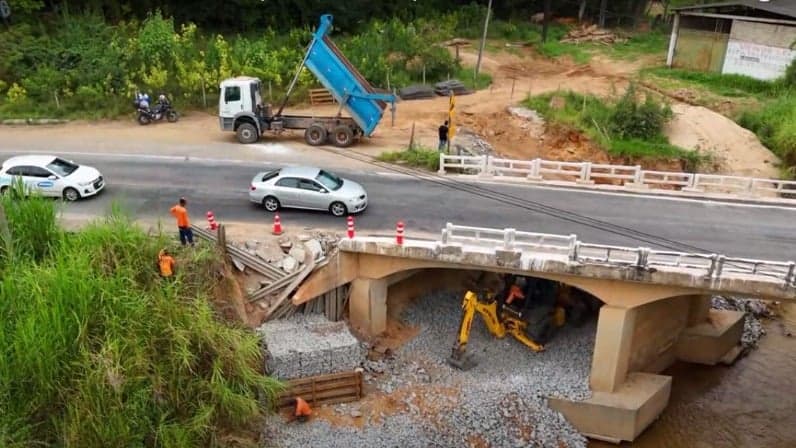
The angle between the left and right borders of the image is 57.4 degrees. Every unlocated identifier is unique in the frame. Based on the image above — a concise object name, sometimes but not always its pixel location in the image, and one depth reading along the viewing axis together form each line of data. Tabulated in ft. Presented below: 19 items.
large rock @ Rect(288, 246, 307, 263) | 69.87
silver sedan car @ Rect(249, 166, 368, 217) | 74.69
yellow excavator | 70.08
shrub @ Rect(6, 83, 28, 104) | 112.16
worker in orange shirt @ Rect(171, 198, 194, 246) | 64.23
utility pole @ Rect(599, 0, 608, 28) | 180.96
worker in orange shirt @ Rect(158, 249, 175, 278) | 61.41
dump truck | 93.50
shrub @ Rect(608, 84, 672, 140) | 111.04
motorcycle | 108.47
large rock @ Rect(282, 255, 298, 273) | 69.41
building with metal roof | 128.06
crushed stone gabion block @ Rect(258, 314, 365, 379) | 65.41
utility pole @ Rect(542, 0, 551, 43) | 166.40
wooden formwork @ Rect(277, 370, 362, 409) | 65.16
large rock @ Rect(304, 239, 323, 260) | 69.92
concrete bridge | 62.44
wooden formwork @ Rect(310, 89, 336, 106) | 120.88
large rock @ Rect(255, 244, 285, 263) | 69.90
